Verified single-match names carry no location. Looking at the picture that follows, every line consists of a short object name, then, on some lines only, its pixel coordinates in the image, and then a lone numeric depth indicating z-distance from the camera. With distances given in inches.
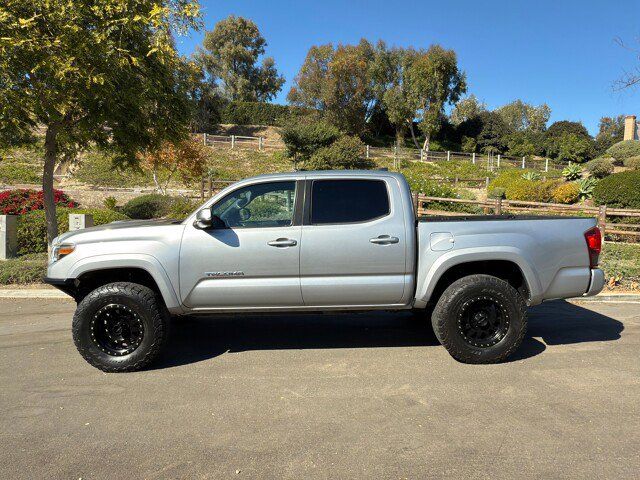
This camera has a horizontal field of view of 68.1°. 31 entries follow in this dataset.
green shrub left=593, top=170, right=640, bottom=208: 611.2
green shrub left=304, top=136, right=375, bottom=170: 1202.0
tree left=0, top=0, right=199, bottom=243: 256.7
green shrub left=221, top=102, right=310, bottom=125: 2043.6
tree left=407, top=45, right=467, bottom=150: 1729.8
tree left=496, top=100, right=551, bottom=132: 2615.7
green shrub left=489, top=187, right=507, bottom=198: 932.6
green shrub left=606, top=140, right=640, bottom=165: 1137.5
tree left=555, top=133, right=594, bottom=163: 1815.9
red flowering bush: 603.1
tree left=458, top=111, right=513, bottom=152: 1975.9
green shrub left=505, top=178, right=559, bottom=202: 821.9
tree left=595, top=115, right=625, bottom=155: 1900.8
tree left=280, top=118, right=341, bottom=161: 1282.0
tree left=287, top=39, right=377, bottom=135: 1754.4
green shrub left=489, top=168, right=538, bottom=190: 1027.3
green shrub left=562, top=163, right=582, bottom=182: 888.7
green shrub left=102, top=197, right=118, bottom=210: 737.5
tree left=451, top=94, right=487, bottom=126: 2074.2
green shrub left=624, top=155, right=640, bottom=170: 1030.2
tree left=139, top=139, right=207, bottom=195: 796.8
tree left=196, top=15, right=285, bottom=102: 2337.6
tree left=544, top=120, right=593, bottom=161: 1832.9
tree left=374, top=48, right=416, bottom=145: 1784.0
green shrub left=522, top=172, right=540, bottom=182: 1033.0
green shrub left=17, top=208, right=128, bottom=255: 432.8
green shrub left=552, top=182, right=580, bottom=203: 767.1
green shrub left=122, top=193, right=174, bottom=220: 692.1
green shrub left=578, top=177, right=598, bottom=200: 756.0
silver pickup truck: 176.9
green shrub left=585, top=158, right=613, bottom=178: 882.8
